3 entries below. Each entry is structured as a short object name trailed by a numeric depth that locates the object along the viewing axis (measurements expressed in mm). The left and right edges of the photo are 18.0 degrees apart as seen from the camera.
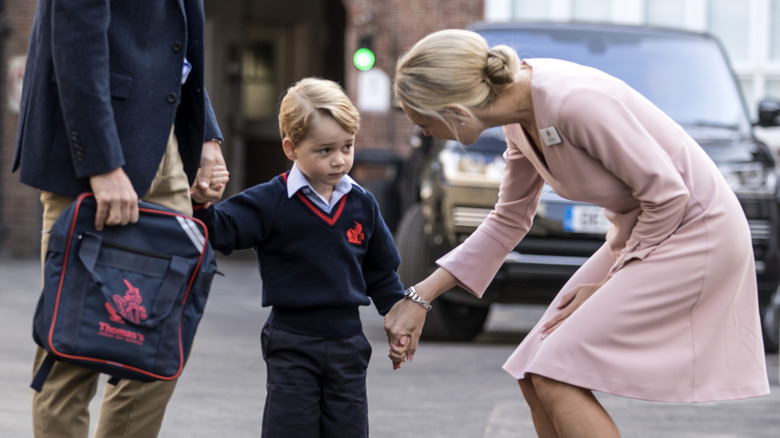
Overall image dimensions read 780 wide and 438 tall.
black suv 13703
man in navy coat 5860
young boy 6679
